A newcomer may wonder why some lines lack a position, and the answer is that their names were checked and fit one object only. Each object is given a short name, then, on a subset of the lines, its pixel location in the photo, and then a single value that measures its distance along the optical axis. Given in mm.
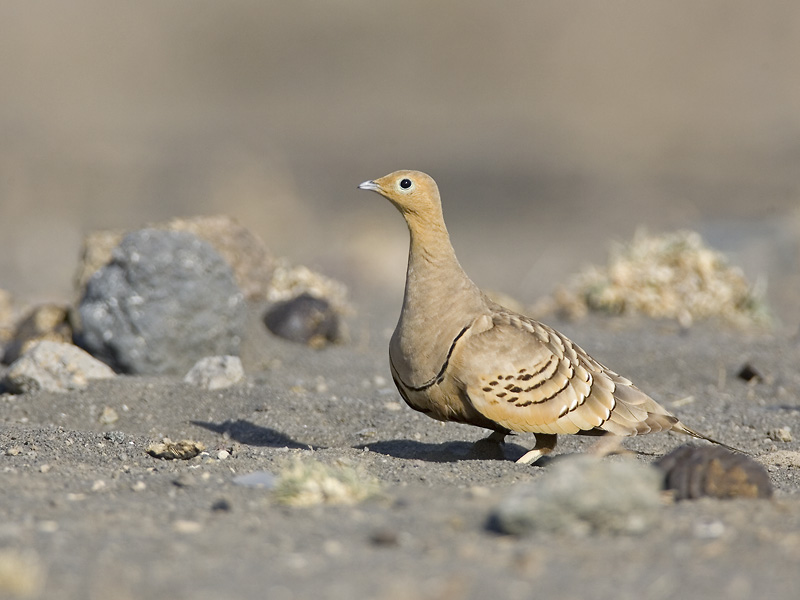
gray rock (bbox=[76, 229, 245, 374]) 15141
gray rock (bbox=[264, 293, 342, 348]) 17719
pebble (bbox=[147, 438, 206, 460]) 10453
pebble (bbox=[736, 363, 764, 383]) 16219
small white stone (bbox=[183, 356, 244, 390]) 14133
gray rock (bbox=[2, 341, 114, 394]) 13656
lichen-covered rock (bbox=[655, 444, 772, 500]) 8008
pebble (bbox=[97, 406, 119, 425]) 12852
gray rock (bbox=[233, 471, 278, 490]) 8625
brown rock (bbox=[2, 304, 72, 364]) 16062
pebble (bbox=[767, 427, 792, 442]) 12549
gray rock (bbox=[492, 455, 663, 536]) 6781
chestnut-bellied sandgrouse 10109
